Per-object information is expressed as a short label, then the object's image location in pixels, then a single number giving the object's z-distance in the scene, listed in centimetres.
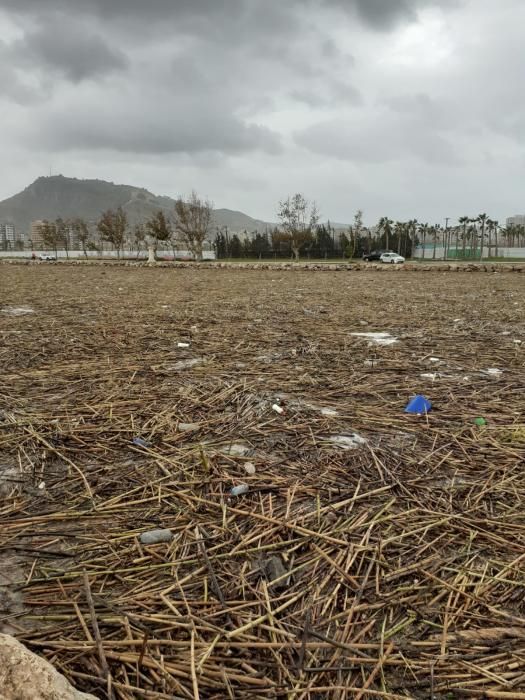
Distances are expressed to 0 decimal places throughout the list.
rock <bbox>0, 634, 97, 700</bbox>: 68
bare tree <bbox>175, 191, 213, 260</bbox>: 4447
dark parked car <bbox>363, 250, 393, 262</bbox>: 4491
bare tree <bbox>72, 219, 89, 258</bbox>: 5766
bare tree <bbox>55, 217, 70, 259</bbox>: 6235
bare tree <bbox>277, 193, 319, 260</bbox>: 4712
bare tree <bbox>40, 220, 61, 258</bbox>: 5934
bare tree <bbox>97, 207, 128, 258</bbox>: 4894
